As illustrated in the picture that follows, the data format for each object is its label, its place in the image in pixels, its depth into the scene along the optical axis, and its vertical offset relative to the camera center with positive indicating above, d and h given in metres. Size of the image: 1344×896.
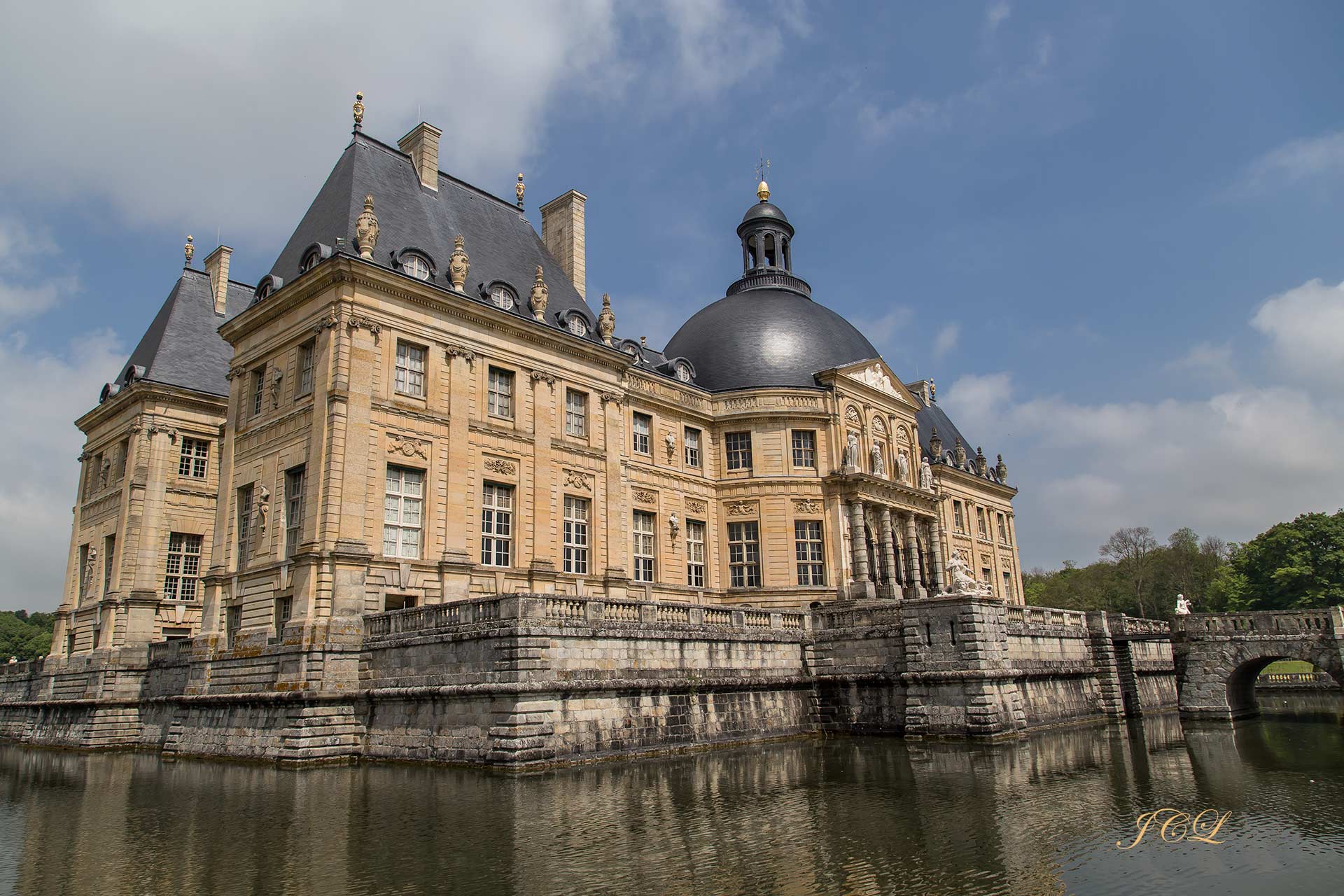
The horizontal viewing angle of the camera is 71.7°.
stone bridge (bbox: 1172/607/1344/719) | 30.08 +0.15
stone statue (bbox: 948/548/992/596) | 25.62 +2.30
